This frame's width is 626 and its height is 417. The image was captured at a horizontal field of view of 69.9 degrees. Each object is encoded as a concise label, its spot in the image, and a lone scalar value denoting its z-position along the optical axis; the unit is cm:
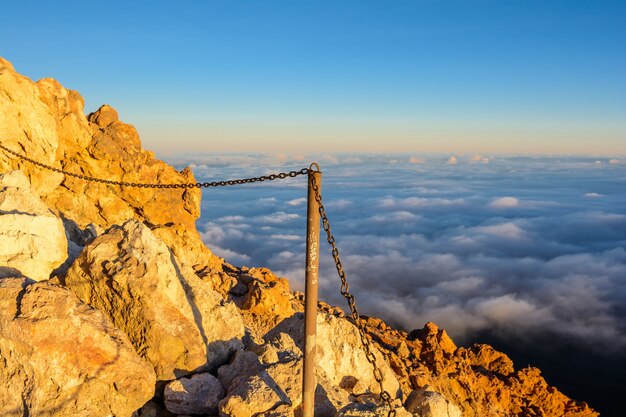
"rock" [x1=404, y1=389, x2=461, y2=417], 563
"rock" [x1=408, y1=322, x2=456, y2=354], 1909
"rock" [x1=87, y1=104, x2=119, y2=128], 1684
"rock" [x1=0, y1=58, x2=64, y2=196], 1073
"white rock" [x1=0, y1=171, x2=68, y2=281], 585
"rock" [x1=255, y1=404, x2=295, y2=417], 477
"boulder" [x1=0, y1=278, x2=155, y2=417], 477
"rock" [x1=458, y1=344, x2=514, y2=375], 2052
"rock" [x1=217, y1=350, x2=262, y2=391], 546
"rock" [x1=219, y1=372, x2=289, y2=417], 473
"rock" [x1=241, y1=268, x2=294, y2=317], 1278
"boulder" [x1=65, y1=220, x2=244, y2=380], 536
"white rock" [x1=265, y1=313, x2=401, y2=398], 752
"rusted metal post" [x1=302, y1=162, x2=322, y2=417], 436
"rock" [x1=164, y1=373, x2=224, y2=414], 511
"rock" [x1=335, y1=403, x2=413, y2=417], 485
